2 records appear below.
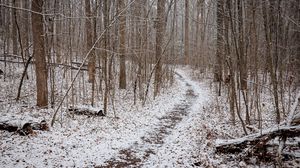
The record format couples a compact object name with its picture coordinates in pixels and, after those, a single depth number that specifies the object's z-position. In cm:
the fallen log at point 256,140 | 595
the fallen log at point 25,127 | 811
